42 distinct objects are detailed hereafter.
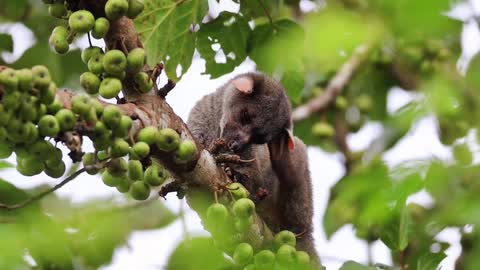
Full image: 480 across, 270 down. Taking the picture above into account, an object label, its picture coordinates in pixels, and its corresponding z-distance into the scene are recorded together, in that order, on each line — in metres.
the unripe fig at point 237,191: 6.18
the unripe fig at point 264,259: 6.02
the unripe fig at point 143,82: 5.75
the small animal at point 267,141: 9.41
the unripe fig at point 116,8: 5.63
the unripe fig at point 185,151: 5.64
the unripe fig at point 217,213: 5.87
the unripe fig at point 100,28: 5.65
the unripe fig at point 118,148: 4.95
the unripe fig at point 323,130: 12.15
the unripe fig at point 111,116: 4.89
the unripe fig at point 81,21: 5.52
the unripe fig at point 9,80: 4.36
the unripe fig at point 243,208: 5.97
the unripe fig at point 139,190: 5.55
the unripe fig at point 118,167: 5.16
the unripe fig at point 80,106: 4.77
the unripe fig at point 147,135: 5.31
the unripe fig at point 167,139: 5.47
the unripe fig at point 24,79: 4.41
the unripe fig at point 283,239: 6.81
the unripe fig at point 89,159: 4.93
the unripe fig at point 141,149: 5.14
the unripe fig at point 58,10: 5.85
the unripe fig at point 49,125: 4.57
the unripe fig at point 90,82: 5.51
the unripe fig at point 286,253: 6.20
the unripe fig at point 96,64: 5.54
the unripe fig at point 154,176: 5.46
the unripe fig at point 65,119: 4.62
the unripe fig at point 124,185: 5.64
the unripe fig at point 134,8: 5.81
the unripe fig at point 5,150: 4.80
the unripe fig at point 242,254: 6.12
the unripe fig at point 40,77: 4.47
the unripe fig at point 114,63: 5.52
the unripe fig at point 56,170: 5.11
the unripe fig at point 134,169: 5.26
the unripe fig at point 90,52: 5.64
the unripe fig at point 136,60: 5.62
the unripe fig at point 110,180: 5.53
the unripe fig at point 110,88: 5.43
